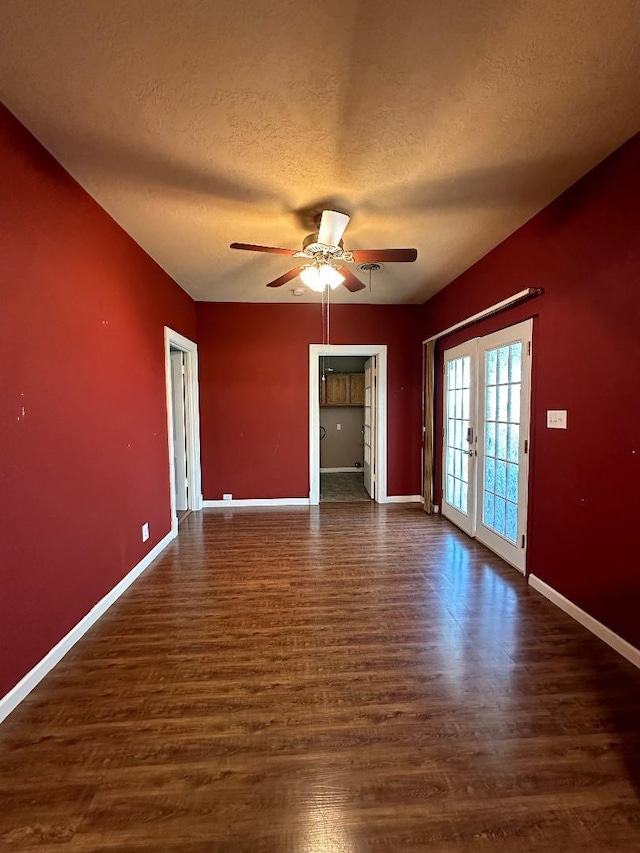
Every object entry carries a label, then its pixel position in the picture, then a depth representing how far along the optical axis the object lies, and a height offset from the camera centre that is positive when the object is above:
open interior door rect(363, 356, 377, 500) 5.08 -0.22
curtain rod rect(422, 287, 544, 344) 2.58 +0.87
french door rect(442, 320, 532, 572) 2.85 -0.26
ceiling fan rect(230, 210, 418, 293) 2.25 +1.07
